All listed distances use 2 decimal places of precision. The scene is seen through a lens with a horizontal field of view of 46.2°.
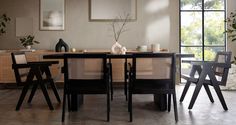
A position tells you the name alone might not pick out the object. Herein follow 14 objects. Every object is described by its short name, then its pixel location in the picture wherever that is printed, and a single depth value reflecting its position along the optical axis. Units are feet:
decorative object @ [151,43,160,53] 16.66
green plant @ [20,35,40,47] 20.46
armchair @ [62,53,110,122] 11.01
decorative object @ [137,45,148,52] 19.10
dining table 12.04
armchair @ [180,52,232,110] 12.67
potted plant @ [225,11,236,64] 21.26
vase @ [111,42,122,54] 14.25
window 22.22
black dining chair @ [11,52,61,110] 12.94
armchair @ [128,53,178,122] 10.93
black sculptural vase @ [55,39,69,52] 19.97
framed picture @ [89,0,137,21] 20.66
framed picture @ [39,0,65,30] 20.74
